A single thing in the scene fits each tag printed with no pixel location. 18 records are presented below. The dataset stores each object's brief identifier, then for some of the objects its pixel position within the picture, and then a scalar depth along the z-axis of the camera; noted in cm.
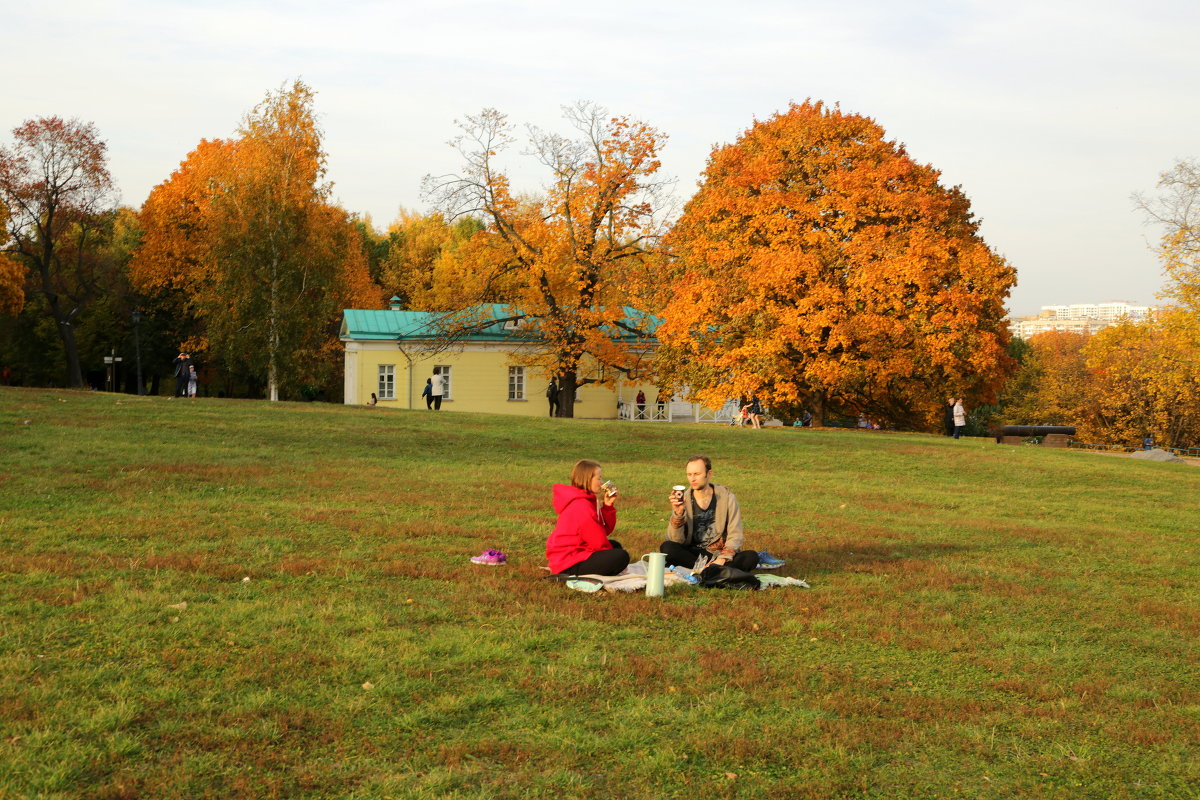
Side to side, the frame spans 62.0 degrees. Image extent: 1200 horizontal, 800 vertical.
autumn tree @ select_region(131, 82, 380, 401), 4316
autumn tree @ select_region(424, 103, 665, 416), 4138
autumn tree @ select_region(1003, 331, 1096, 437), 6531
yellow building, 4938
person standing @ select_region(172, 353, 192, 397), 3705
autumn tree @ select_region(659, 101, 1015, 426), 3250
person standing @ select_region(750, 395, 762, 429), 3622
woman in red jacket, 974
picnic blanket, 946
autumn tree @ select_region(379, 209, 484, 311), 6862
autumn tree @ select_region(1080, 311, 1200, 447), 4103
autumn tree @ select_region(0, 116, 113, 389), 4838
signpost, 5750
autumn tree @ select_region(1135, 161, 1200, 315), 3828
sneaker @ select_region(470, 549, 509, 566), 1065
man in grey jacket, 1032
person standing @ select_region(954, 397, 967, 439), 3516
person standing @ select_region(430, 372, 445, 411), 4714
